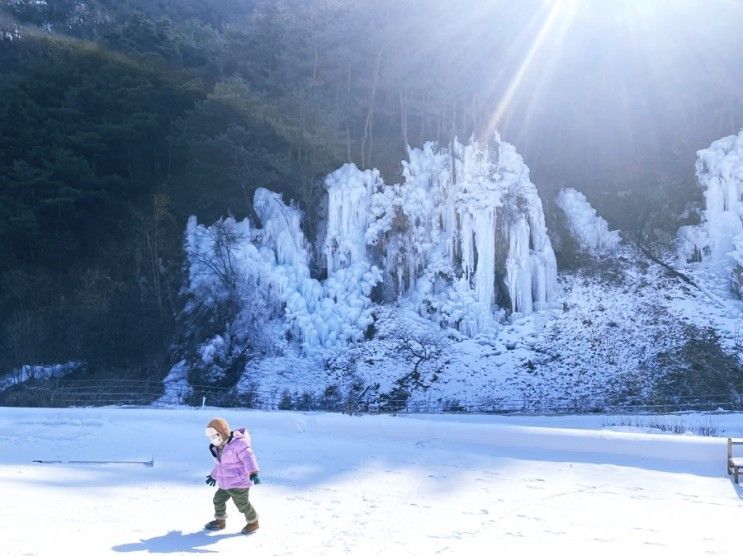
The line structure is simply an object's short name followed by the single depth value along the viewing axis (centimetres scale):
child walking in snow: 600
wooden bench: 851
